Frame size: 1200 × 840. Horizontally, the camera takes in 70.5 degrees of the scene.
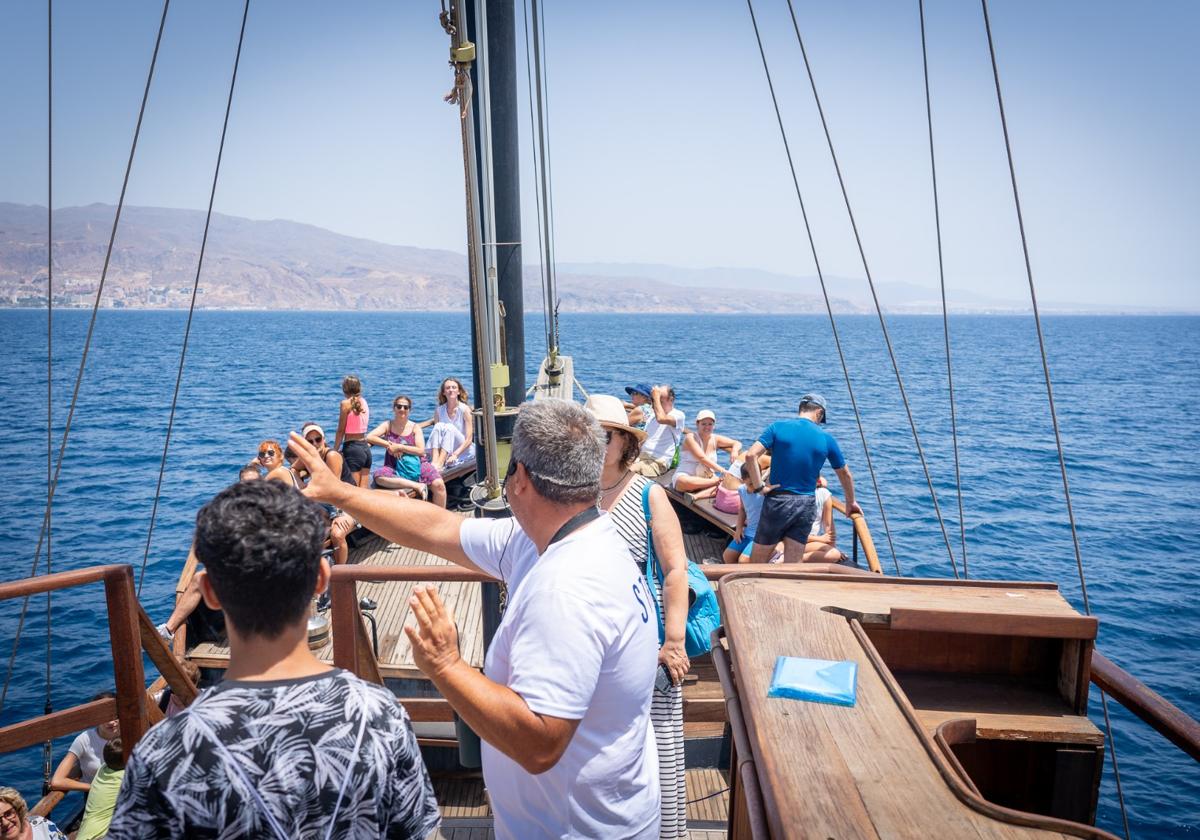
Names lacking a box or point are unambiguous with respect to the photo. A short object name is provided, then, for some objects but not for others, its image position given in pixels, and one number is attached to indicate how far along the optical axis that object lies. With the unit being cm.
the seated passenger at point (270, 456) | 613
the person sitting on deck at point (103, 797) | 419
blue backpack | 296
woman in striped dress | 274
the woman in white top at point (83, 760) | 528
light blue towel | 196
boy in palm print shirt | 138
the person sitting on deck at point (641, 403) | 891
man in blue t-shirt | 577
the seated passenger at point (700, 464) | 902
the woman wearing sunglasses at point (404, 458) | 872
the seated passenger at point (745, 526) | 660
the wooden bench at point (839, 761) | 152
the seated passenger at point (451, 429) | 919
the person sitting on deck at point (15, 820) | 338
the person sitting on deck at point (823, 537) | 682
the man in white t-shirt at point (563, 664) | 159
